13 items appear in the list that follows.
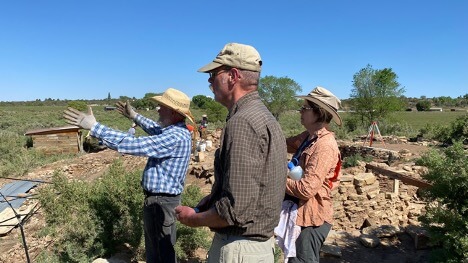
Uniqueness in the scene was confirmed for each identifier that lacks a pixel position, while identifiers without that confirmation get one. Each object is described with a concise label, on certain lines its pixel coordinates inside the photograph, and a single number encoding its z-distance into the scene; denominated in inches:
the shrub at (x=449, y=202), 133.6
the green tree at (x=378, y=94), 933.2
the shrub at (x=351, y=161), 424.0
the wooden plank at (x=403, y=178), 163.9
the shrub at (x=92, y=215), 151.2
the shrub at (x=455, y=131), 599.8
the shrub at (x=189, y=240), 166.9
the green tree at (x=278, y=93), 1668.3
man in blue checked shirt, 110.8
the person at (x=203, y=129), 704.8
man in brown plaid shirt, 60.6
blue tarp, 342.6
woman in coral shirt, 93.6
